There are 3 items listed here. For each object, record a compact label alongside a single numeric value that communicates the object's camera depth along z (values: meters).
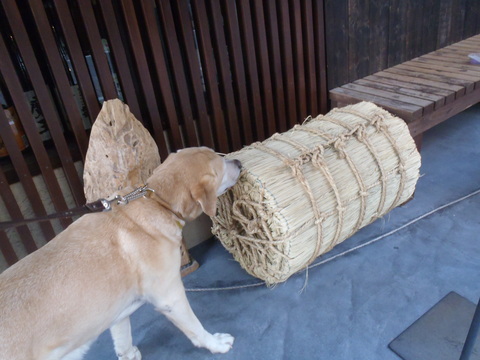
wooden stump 2.26
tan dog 1.53
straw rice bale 2.30
